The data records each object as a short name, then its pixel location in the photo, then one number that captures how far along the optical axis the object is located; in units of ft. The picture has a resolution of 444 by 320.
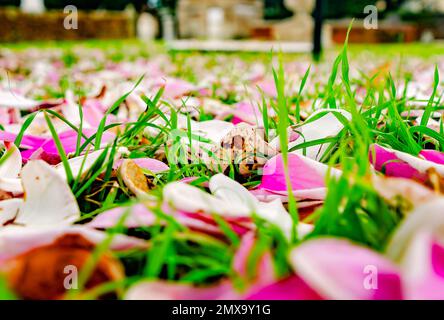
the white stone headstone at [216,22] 61.31
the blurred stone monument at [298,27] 38.31
